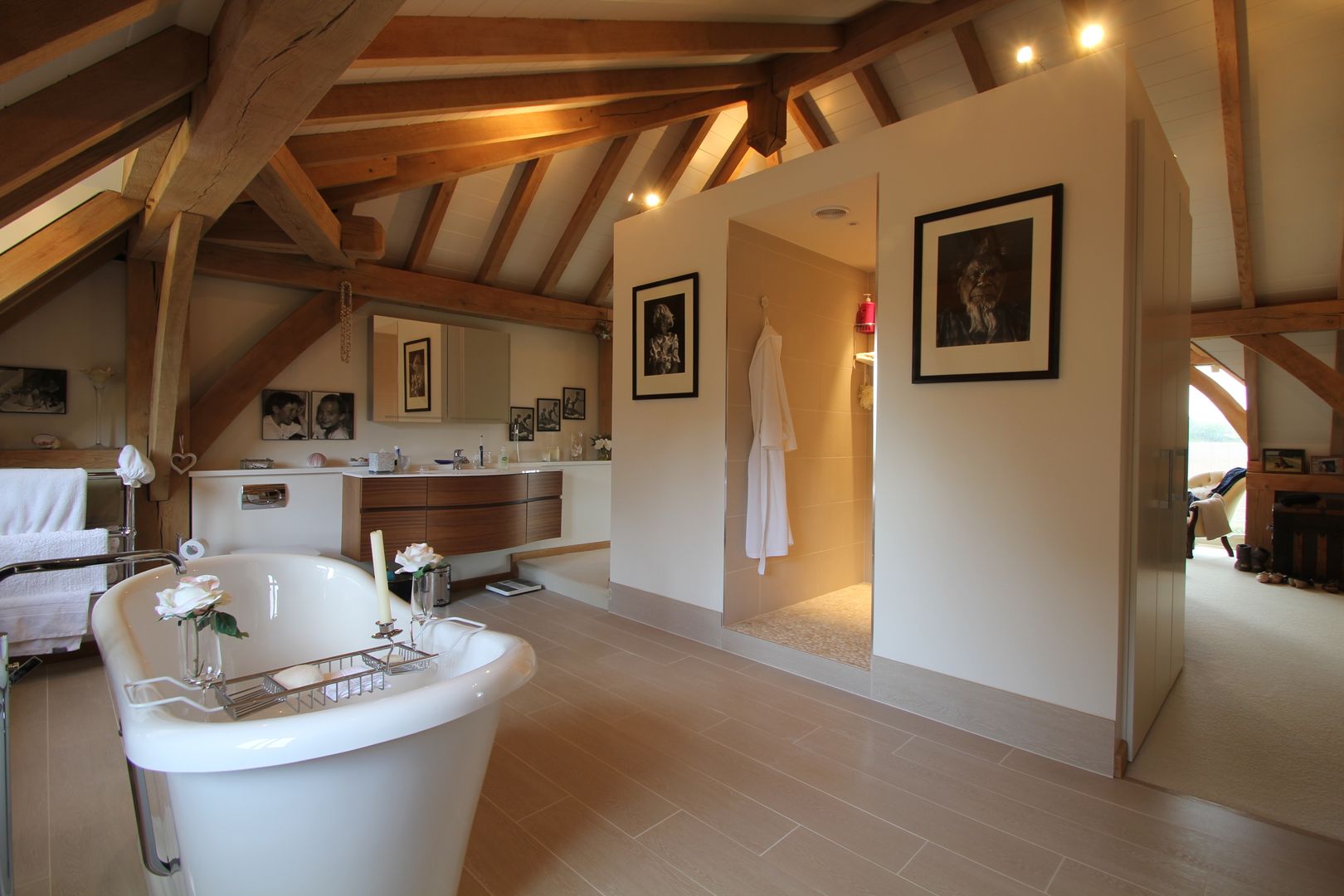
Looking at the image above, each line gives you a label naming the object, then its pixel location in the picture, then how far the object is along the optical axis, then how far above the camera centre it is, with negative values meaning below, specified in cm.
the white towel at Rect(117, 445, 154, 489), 354 -16
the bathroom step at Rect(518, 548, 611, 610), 455 -106
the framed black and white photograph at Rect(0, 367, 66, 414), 360 +28
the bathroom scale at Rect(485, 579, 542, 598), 493 -118
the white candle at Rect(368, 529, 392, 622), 183 -44
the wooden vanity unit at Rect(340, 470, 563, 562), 434 -53
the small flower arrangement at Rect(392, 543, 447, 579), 196 -37
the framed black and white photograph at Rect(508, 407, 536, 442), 596 +16
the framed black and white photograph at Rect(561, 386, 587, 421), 649 +39
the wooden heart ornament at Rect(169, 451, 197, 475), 399 -15
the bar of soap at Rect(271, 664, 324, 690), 197 -76
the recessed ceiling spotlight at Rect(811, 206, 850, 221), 336 +124
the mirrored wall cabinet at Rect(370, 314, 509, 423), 501 +57
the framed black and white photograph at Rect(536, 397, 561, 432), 622 +26
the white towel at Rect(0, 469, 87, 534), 312 -32
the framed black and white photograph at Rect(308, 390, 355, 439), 472 +19
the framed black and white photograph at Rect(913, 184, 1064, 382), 238 +62
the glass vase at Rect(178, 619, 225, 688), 169 -61
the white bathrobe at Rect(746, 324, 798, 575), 353 -9
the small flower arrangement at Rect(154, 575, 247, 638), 158 -42
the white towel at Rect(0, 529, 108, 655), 308 -79
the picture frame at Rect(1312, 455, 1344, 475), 591 -21
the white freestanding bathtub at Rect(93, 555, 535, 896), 120 -73
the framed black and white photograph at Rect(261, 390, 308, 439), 450 +18
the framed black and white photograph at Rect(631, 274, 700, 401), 369 +63
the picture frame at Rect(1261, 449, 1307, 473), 618 -17
